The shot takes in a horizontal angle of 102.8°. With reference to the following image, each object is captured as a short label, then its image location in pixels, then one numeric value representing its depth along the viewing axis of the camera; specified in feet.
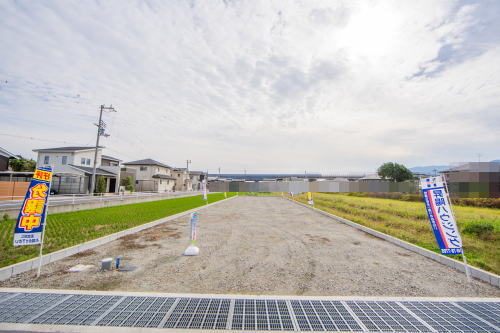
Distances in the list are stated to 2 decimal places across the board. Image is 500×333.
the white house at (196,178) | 208.31
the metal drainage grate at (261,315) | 9.99
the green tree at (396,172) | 164.04
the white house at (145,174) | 121.43
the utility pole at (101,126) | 69.44
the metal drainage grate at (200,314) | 9.92
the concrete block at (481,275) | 15.30
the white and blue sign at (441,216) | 15.99
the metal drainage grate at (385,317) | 10.01
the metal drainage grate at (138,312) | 9.88
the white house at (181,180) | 159.63
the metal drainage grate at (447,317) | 10.08
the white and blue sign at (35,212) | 14.88
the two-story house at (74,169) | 74.59
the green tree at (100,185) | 79.25
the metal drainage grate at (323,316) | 9.98
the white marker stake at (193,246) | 19.83
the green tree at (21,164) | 84.79
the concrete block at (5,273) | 14.07
